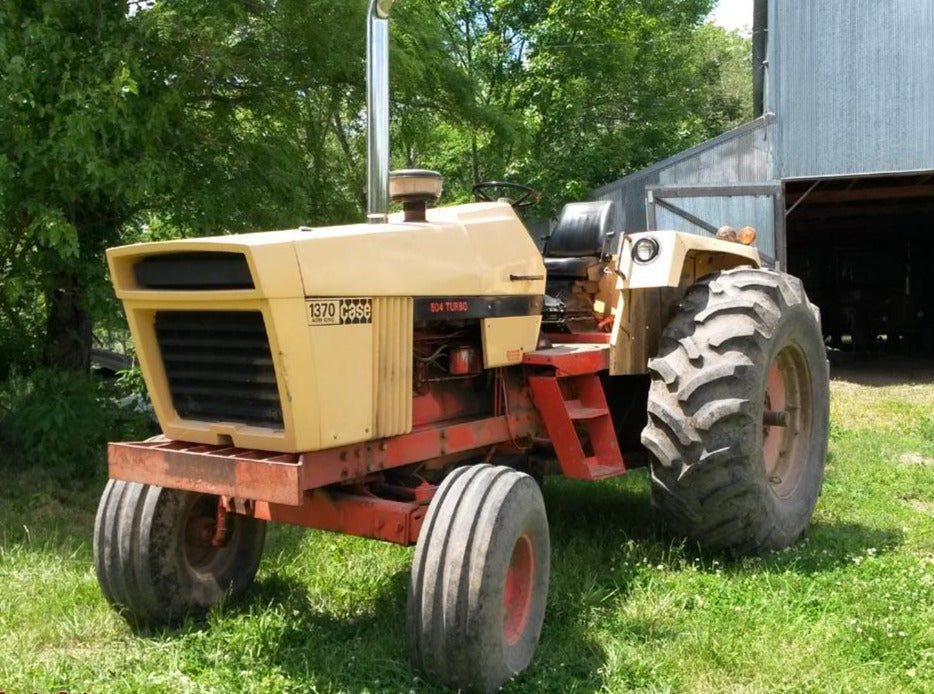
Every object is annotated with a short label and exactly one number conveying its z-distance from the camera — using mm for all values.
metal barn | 12477
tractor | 3373
